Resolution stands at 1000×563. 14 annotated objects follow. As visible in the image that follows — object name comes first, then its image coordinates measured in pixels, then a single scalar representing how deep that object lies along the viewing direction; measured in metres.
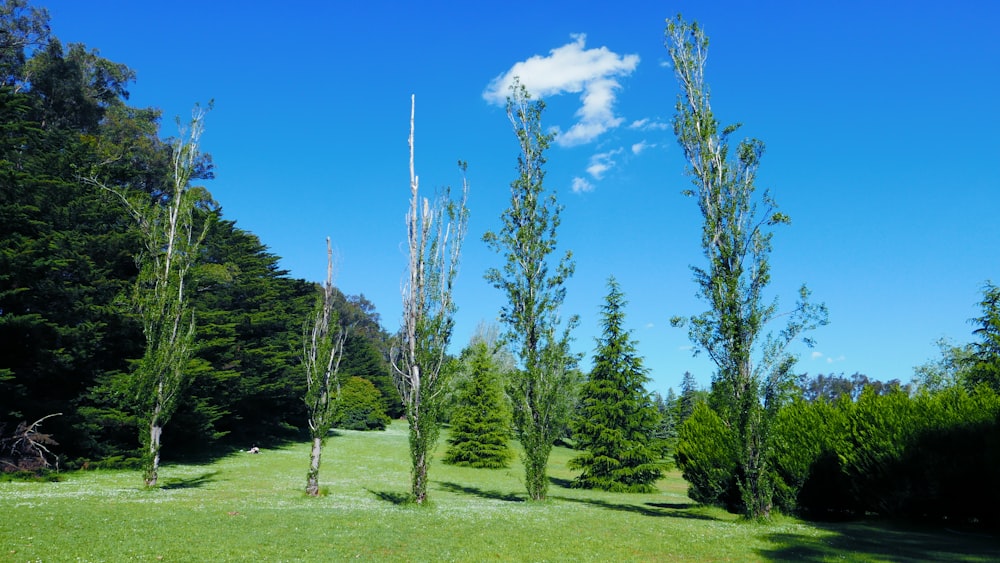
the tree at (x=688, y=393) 81.77
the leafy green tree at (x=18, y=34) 41.31
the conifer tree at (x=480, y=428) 43.88
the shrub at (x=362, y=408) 64.88
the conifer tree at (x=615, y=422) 34.00
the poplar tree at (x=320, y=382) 21.95
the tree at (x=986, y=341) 29.07
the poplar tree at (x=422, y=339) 19.84
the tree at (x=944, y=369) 45.72
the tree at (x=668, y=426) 71.55
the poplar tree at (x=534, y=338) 21.89
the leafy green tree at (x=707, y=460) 22.06
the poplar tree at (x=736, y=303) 17.95
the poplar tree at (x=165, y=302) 22.33
